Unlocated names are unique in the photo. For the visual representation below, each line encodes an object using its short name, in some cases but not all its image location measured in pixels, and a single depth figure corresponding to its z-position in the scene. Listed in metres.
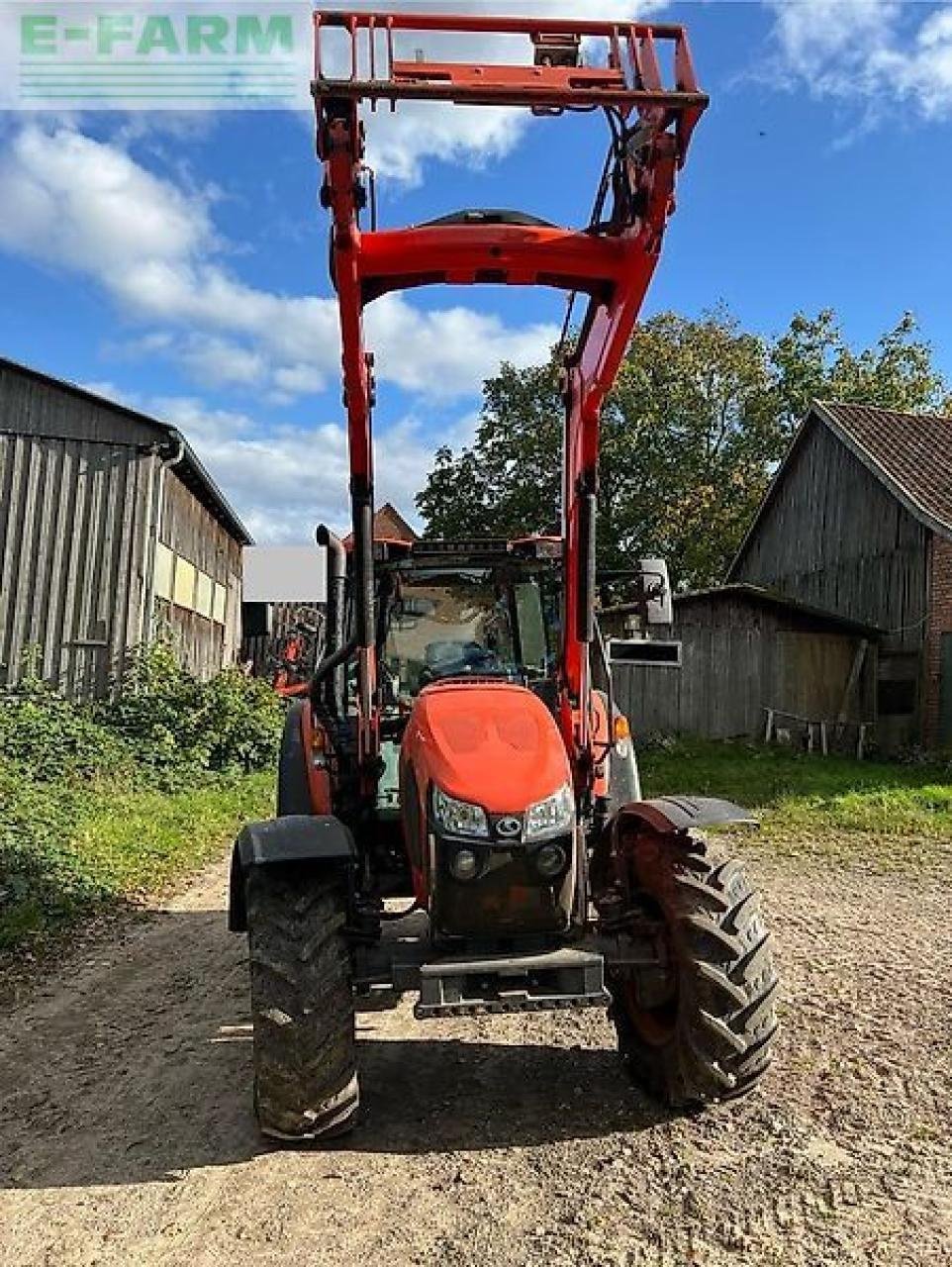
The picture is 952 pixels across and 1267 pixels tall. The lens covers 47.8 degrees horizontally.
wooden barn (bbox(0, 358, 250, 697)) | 14.14
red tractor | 3.76
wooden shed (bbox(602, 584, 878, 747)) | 17.62
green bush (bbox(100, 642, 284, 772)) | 13.56
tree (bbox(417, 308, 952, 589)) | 29.75
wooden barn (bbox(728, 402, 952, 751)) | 17.05
